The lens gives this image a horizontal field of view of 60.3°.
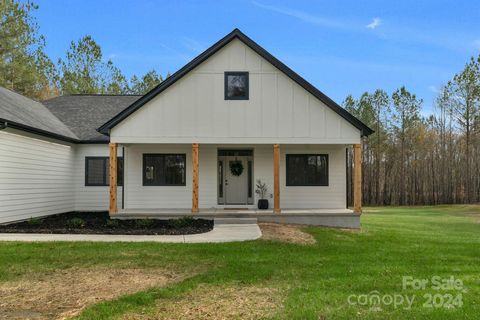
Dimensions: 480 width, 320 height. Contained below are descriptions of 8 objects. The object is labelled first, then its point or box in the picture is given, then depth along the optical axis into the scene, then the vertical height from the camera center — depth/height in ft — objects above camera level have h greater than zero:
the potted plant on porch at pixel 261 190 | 50.25 -1.45
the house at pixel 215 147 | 43.80 +3.68
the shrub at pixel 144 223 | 39.60 -4.32
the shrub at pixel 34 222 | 39.80 -4.21
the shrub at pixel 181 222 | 39.79 -4.28
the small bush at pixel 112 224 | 39.36 -4.33
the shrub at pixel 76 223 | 39.01 -4.26
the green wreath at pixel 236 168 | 51.49 +1.26
